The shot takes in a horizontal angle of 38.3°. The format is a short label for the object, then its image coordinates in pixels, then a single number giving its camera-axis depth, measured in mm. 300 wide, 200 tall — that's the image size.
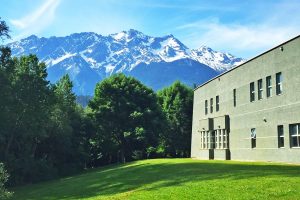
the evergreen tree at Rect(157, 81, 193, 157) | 82688
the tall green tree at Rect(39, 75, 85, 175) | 66125
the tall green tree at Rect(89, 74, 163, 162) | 71375
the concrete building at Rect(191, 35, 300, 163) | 34125
